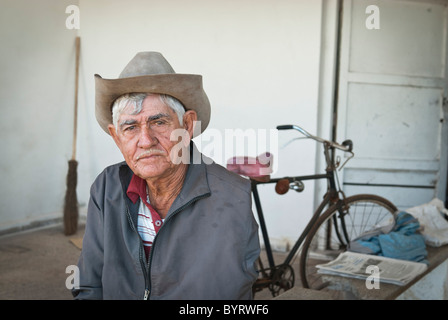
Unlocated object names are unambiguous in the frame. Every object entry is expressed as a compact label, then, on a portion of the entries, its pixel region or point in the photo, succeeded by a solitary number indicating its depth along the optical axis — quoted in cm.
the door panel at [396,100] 368
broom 430
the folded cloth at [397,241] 240
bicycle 262
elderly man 129
